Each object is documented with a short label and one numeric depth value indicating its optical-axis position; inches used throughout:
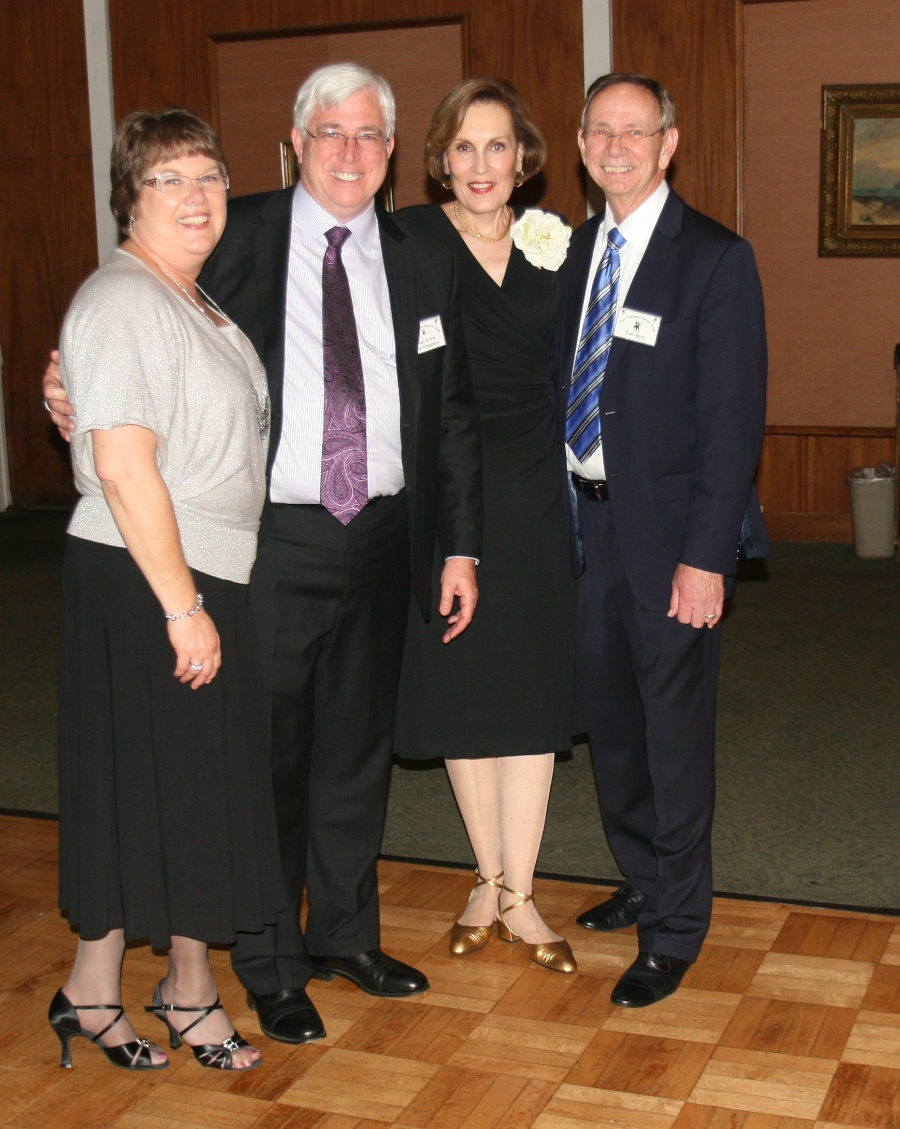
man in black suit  102.7
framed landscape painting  289.4
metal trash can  291.1
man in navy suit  106.3
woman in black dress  114.1
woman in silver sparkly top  89.6
